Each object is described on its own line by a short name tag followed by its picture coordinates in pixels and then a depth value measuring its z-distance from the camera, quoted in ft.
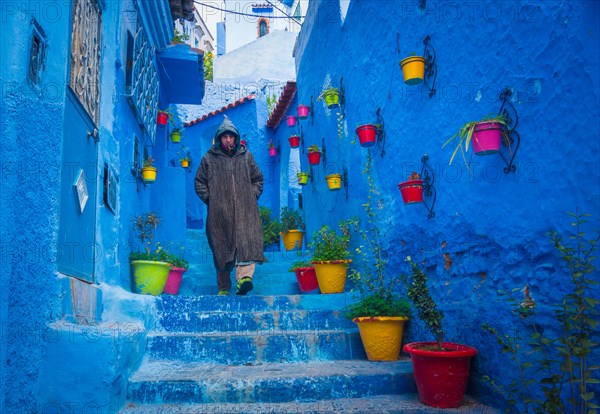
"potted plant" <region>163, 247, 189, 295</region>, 19.30
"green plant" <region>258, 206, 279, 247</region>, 32.71
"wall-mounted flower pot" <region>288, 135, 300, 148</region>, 30.09
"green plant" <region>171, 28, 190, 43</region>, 25.67
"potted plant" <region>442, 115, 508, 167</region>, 9.09
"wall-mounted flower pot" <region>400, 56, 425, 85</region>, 12.83
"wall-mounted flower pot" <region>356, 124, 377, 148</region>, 16.21
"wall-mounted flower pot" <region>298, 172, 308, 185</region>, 27.48
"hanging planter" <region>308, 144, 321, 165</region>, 23.65
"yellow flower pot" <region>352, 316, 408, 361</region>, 12.76
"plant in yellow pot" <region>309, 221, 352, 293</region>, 17.52
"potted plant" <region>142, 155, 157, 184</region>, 20.29
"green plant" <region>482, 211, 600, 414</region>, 7.01
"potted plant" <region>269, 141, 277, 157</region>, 40.74
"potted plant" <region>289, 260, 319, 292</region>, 19.16
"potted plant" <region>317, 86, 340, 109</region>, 20.83
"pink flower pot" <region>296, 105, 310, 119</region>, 26.55
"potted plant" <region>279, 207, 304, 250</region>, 30.09
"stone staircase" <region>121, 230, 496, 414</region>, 10.39
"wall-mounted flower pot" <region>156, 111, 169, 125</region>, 26.94
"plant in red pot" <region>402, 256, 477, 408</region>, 9.68
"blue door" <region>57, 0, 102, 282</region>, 10.18
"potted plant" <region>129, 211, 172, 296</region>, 17.04
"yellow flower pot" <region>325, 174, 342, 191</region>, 20.33
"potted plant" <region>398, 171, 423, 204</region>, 12.69
